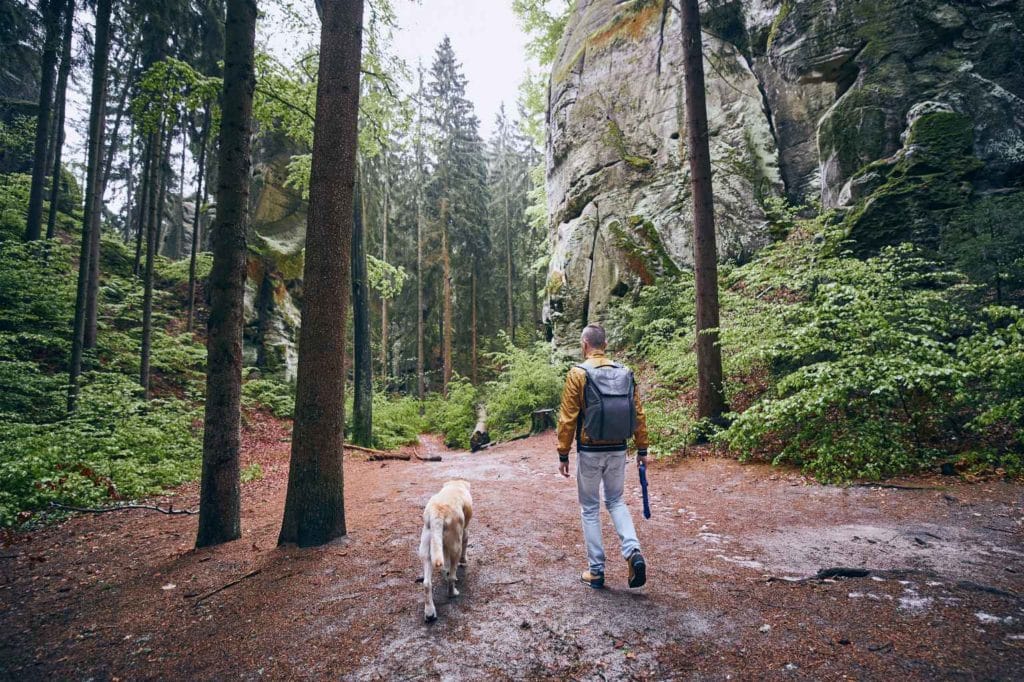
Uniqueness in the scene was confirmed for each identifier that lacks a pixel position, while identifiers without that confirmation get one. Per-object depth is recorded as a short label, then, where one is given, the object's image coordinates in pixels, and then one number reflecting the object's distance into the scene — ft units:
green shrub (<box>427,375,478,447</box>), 56.29
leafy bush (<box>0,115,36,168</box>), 56.90
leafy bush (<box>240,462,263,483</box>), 29.35
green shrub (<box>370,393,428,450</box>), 50.30
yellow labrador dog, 10.68
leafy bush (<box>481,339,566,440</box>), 50.42
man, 12.31
